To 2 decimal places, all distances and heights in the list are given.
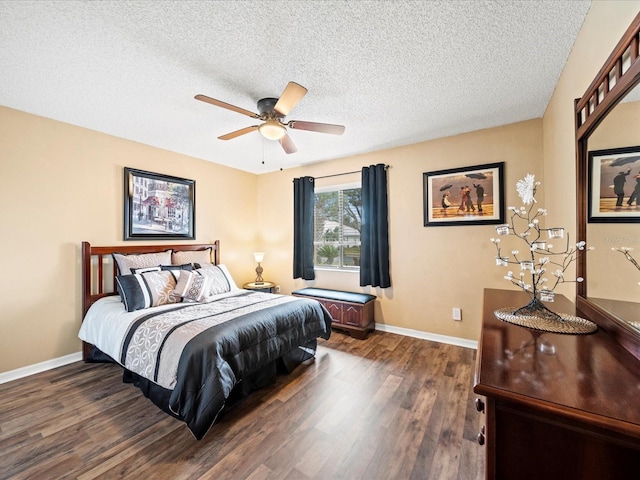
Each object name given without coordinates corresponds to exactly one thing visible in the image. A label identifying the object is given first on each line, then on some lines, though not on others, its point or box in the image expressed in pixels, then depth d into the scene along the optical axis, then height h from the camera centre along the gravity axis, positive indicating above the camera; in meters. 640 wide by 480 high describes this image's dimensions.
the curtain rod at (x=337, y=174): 4.00 +0.98
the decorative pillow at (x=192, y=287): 2.88 -0.53
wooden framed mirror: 1.00 +0.13
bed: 1.79 -0.73
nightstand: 4.42 -0.80
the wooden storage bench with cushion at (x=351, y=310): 3.48 -0.96
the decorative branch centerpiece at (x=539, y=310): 1.19 -0.37
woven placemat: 1.14 -0.39
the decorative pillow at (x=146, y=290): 2.58 -0.52
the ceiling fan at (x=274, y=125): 2.31 +0.98
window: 4.12 +0.18
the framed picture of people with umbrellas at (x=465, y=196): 3.00 +0.49
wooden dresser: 0.65 -0.42
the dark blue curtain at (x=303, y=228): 4.33 +0.16
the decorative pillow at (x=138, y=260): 2.93 -0.26
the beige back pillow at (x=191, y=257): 3.47 -0.25
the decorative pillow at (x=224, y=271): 3.43 -0.43
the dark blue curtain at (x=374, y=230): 3.65 +0.11
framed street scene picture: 3.33 +0.42
